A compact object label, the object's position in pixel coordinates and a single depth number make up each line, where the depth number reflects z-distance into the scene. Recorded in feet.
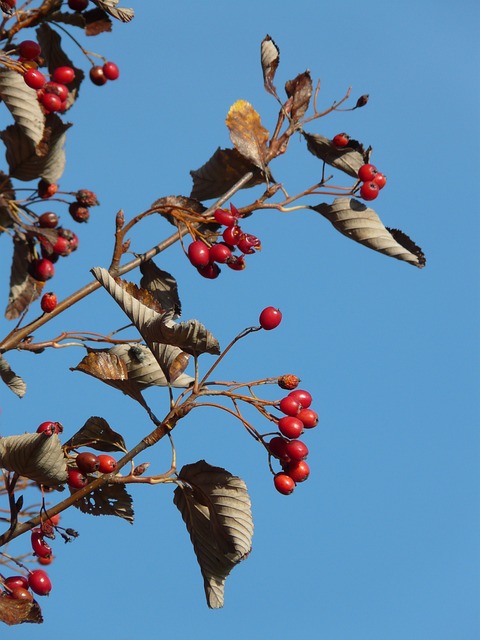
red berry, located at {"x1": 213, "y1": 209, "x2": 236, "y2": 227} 22.67
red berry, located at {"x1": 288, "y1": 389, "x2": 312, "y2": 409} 19.94
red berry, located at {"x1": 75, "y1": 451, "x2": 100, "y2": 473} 19.56
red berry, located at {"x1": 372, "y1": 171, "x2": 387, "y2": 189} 24.14
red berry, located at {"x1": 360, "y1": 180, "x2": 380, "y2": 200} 24.31
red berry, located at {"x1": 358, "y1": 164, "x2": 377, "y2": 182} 24.31
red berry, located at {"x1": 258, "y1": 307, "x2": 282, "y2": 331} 19.75
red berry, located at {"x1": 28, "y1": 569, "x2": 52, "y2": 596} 22.44
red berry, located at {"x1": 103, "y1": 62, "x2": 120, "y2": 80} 33.09
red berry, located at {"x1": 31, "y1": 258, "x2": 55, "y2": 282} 25.30
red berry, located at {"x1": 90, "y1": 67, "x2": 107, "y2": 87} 33.24
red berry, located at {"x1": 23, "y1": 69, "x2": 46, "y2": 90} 25.49
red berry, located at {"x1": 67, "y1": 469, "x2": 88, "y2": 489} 19.99
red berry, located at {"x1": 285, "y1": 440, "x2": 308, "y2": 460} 19.38
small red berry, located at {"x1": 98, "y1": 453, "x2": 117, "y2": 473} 19.61
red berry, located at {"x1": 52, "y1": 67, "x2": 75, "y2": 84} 29.05
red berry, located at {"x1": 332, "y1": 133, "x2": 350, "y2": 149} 24.95
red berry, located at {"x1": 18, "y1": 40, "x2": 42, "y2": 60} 26.63
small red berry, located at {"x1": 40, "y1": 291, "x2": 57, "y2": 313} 22.40
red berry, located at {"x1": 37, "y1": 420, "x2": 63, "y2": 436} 19.47
